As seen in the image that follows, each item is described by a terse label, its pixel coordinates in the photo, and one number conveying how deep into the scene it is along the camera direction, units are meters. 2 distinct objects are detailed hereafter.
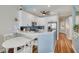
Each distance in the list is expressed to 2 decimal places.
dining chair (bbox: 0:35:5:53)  0.96
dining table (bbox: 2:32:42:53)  0.96
